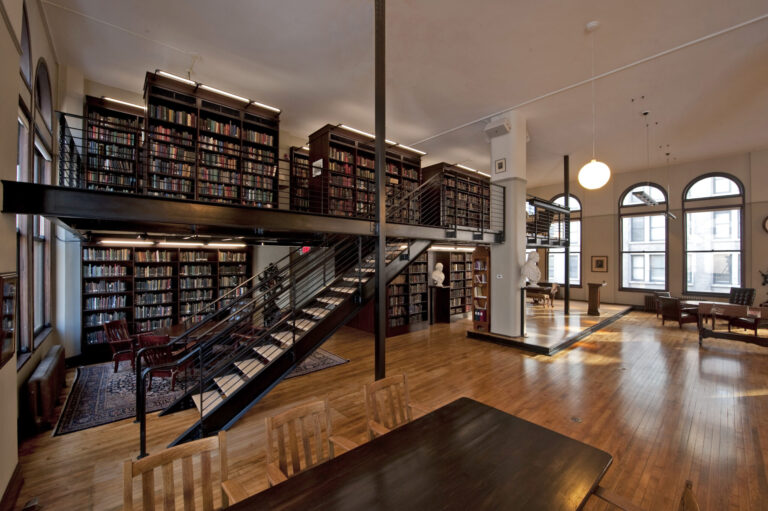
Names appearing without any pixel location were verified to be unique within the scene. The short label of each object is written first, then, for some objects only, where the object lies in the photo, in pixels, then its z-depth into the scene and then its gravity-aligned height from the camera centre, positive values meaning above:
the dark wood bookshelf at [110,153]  5.21 +1.69
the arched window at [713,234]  9.41 +0.66
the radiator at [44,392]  3.38 -1.53
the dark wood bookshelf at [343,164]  6.95 +2.06
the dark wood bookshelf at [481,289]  7.30 -0.79
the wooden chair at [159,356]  4.23 -1.36
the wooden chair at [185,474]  1.39 -1.02
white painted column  6.68 +0.88
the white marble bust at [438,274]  7.91 -0.47
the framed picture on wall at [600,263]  11.71 -0.29
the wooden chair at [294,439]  1.77 -1.09
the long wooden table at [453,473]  1.40 -1.09
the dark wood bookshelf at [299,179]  7.28 +1.84
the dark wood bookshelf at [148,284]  5.59 -0.58
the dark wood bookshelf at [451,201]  9.07 +1.61
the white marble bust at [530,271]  6.55 -0.32
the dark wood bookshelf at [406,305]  7.65 -1.26
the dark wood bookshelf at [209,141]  5.32 +2.10
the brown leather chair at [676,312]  8.01 -1.44
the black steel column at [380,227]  3.96 +0.35
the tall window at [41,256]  4.54 -0.03
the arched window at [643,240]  10.69 +0.55
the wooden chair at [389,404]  2.27 -1.11
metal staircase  3.32 -1.23
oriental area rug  3.66 -1.88
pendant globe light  4.09 +1.06
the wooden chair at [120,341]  5.00 -1.40
